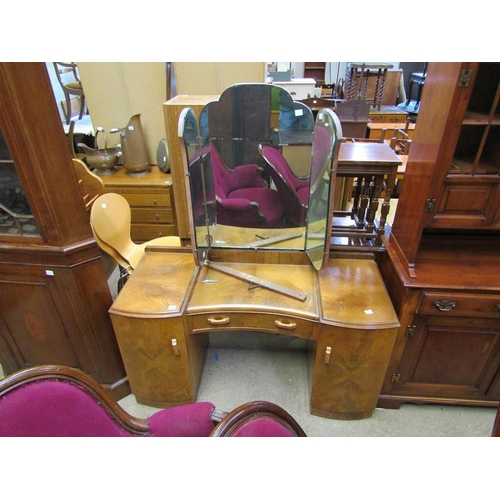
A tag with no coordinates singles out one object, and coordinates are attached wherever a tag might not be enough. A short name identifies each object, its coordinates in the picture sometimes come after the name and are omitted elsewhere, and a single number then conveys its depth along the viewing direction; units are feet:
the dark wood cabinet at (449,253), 3.86
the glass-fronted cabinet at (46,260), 3.62
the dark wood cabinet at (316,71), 18.69
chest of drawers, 8.84
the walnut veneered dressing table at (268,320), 4.46
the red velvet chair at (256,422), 2.37
